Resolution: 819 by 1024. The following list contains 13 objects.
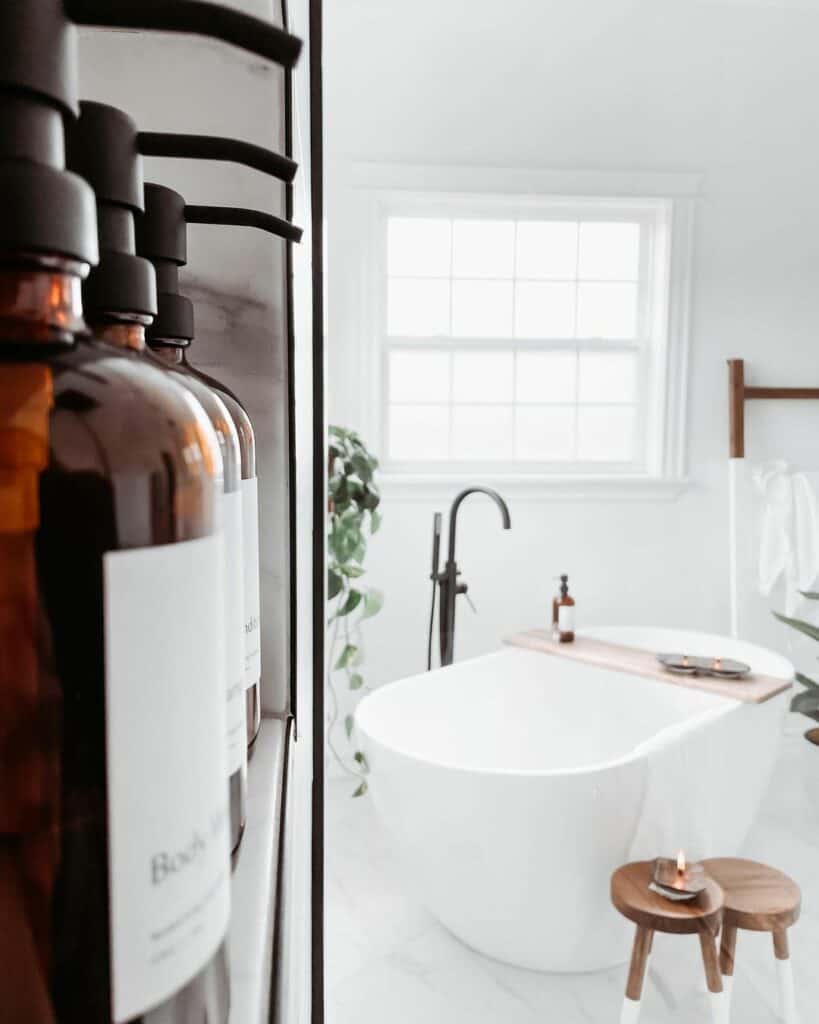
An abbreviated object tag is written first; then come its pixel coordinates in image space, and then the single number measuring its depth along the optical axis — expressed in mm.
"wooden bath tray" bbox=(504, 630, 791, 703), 2396
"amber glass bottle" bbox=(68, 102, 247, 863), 218
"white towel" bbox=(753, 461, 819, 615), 3033
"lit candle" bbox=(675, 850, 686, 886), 1724
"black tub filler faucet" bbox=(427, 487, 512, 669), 2520
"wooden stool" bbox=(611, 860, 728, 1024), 1589
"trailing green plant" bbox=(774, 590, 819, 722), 2680
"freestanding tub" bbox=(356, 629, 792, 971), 1816
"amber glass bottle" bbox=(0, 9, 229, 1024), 162
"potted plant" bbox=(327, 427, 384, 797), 2422
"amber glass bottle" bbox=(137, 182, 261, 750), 324
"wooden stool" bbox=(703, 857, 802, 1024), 1662
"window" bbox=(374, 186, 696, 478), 3119
